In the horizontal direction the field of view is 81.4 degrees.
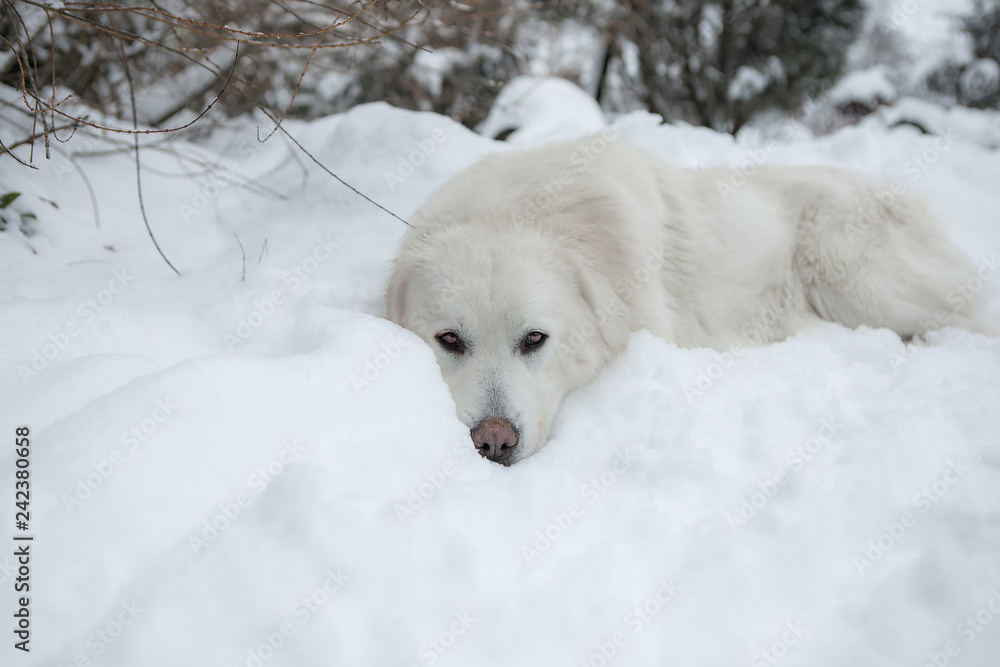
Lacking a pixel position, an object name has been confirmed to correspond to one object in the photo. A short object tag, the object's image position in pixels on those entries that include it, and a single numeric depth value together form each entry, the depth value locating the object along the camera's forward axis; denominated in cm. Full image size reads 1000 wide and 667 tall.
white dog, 242
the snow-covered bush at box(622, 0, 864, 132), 1105
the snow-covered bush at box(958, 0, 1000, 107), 1263
